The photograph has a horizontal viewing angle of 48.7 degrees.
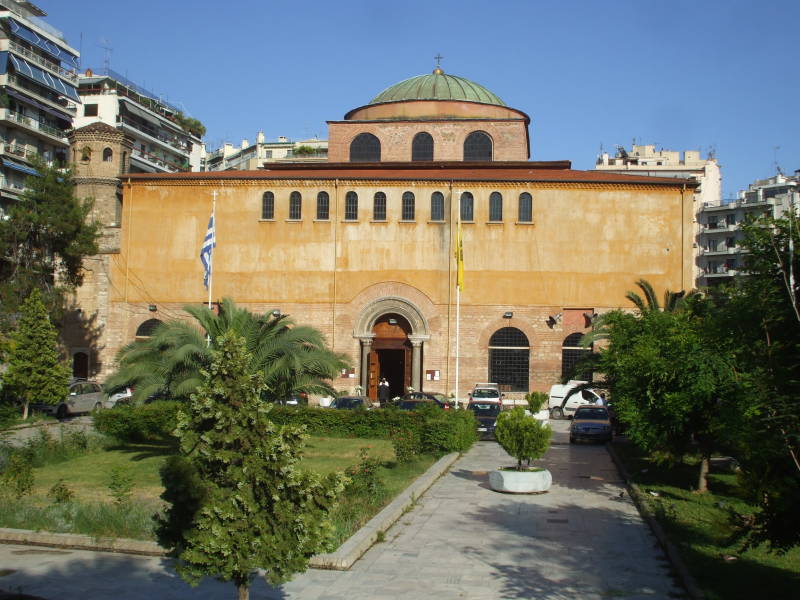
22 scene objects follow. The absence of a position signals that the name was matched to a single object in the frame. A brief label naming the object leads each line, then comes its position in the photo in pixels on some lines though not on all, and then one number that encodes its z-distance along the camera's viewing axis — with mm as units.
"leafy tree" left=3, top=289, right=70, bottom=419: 27109
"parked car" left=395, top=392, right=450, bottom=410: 27750
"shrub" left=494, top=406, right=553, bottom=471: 15977
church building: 35781
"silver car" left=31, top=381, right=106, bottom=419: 30219
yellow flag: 32406
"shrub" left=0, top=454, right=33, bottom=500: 14203
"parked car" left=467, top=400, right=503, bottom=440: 26378
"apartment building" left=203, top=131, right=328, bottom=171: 75875
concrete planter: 15547
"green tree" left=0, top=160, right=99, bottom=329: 35344
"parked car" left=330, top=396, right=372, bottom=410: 28031
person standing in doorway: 34022
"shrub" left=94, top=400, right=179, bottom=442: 21609
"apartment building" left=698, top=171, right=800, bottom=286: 64375
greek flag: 29672
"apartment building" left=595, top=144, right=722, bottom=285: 72688
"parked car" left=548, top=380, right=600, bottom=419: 35312
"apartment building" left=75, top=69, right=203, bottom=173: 62094
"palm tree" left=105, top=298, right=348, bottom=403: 20141
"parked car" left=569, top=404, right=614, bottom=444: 26234
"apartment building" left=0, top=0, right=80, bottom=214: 48438
